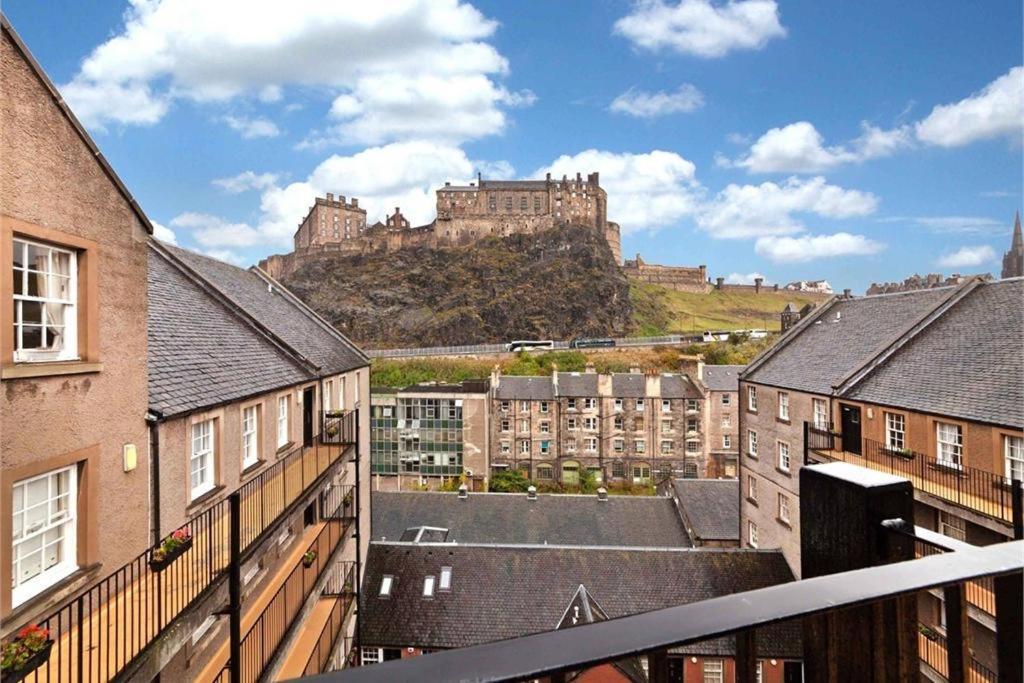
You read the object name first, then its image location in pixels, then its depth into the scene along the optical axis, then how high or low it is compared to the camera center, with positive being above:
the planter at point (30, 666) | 4.45 -2.89
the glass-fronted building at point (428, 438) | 44.84 -7.96
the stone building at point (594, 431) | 45.97 -7.69
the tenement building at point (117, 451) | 5.77 -1.57
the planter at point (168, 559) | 6.95 -2.94
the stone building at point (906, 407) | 13.54 -2.05
